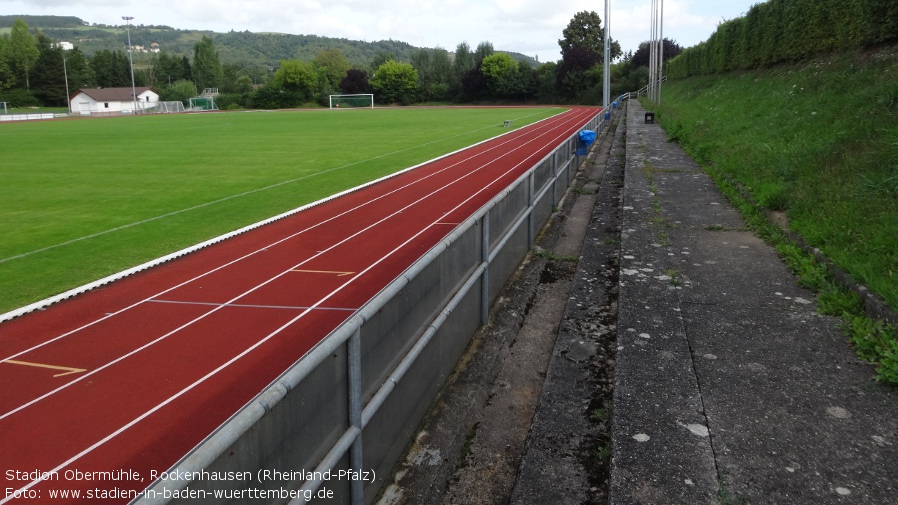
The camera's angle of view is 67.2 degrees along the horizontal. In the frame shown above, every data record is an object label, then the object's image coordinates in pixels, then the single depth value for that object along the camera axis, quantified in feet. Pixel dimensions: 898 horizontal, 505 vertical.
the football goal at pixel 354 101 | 300.20
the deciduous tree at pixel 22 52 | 343.05
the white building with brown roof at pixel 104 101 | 323.37
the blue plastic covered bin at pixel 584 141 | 64.59
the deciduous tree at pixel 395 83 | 322.14
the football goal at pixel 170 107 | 284.76
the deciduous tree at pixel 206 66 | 438.81
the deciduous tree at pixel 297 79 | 328.49
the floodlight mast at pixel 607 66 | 147.64
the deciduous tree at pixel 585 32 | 344.28
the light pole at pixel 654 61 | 151.02
